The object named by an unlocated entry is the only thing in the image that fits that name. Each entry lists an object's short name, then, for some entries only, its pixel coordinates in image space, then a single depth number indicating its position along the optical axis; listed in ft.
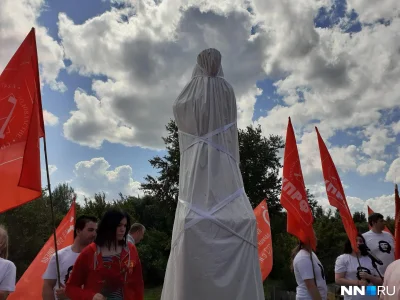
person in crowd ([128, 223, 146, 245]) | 24.56
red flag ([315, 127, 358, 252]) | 21.38
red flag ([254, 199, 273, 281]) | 28.43
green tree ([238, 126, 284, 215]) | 104.78
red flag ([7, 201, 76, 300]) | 20.57
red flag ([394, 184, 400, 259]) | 12.22
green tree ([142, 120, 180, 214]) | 107.24
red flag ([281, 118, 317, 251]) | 20.08
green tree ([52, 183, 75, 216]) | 190.72
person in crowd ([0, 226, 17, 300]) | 14.94
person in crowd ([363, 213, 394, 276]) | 23.82
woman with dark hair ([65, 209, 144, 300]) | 11.51
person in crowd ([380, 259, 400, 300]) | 7.47
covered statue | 13.20
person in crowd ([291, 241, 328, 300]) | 18.30
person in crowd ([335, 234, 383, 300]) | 21.58
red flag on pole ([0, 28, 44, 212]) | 12.87
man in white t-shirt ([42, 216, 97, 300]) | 15.67
